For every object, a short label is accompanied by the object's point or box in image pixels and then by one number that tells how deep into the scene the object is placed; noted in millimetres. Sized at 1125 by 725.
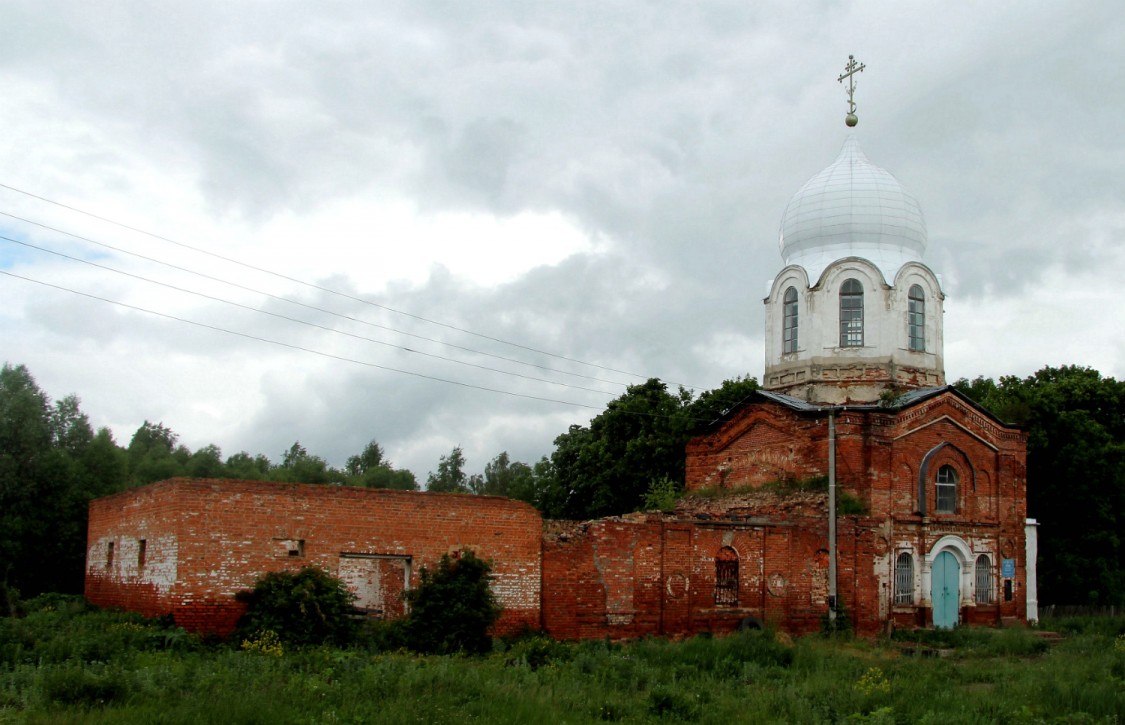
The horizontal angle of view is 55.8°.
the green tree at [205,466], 46781
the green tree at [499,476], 73812
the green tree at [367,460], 74125
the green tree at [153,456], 42969
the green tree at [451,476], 76688
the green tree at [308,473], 49778
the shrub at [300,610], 17600
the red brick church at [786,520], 18906
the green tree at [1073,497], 33188
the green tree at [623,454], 36000
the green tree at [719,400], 35281
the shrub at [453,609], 19031
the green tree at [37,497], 30625
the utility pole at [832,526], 24922
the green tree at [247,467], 48388
